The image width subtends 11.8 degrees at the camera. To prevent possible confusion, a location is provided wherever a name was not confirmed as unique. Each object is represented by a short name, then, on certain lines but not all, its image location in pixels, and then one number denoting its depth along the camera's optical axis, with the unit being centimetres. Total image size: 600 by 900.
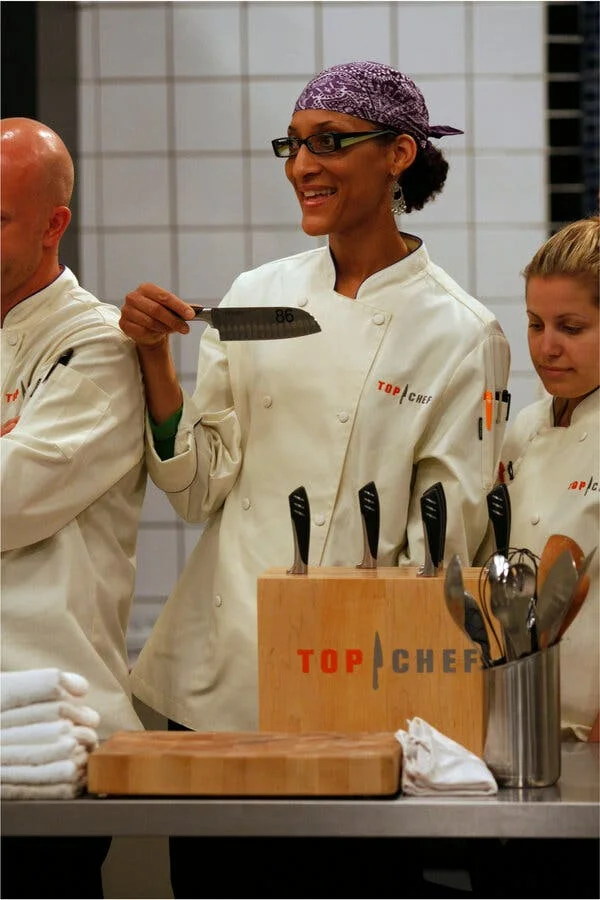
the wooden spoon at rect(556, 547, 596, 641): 333
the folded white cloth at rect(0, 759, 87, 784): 330
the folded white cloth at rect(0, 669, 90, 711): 330
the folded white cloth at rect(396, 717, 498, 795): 330
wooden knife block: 344
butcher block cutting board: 329
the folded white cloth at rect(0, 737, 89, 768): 330
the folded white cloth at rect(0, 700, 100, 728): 330
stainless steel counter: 327
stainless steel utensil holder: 333
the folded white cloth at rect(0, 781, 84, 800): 330
